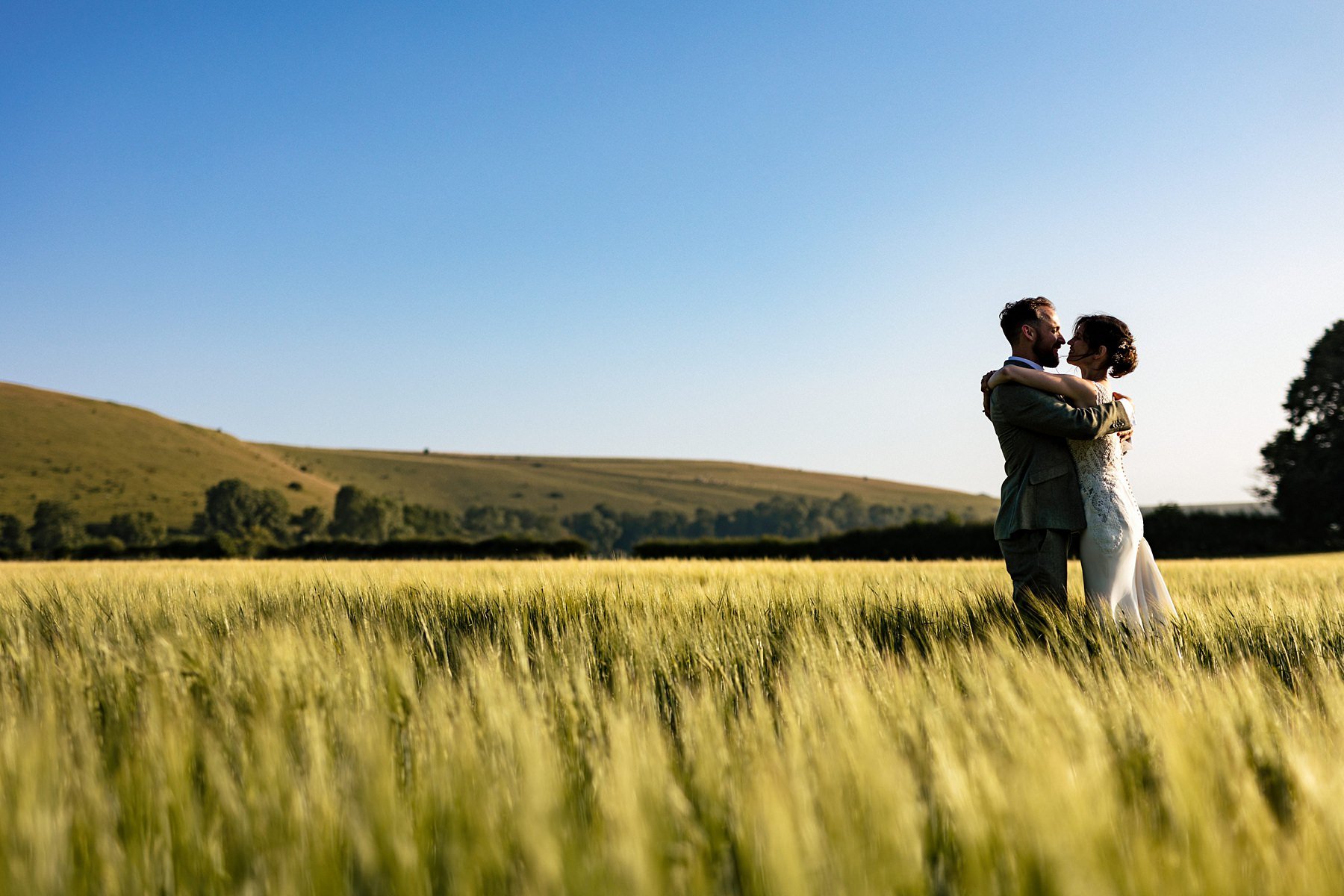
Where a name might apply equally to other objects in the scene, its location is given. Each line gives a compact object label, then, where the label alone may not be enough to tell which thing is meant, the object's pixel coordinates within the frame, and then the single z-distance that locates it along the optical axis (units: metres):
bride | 4.07
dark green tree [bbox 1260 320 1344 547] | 32.56
